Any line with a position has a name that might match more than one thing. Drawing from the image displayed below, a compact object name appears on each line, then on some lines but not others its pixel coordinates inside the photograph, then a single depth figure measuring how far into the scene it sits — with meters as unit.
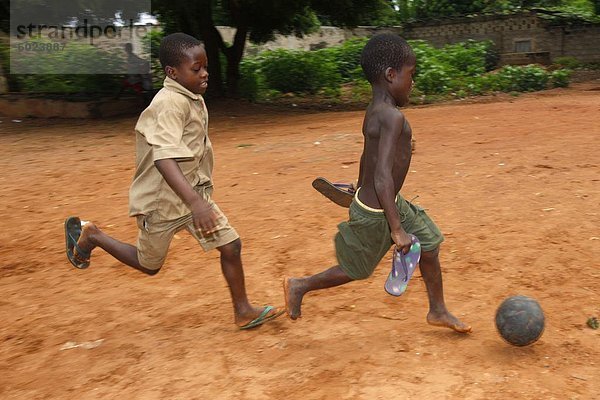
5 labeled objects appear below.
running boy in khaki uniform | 2.84
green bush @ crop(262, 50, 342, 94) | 16.64
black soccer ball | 2.79
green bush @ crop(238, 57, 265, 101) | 15.03
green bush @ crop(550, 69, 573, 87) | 14.28
